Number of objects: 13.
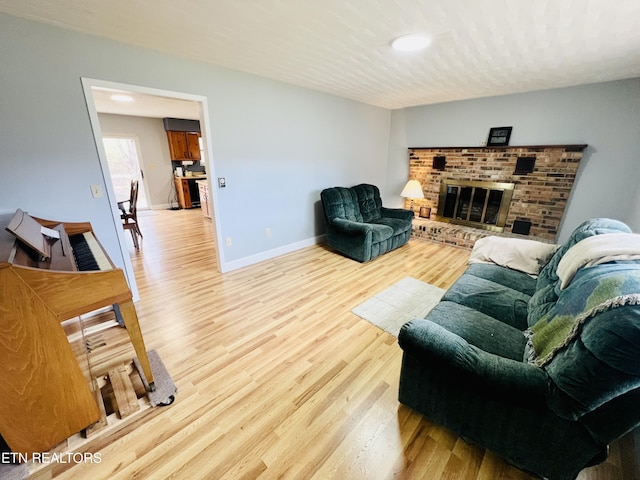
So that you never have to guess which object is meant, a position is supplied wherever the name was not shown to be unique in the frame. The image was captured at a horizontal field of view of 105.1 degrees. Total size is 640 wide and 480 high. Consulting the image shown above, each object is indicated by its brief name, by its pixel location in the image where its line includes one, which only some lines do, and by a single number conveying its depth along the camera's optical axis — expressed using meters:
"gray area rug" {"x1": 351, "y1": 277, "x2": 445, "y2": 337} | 2.26
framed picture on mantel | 3.79
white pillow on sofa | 2.24
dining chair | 3.86
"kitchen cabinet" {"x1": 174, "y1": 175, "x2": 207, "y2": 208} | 6.76
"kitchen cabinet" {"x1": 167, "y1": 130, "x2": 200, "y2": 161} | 6.71
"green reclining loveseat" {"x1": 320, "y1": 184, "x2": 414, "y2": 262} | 3.44
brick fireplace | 3.53
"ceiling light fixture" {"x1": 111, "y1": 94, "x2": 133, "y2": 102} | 3.92
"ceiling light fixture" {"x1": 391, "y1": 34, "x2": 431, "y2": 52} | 1.97
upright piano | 1.05
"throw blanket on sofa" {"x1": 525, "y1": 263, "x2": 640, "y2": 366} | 0.90
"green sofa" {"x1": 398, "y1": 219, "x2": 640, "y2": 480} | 0.86
